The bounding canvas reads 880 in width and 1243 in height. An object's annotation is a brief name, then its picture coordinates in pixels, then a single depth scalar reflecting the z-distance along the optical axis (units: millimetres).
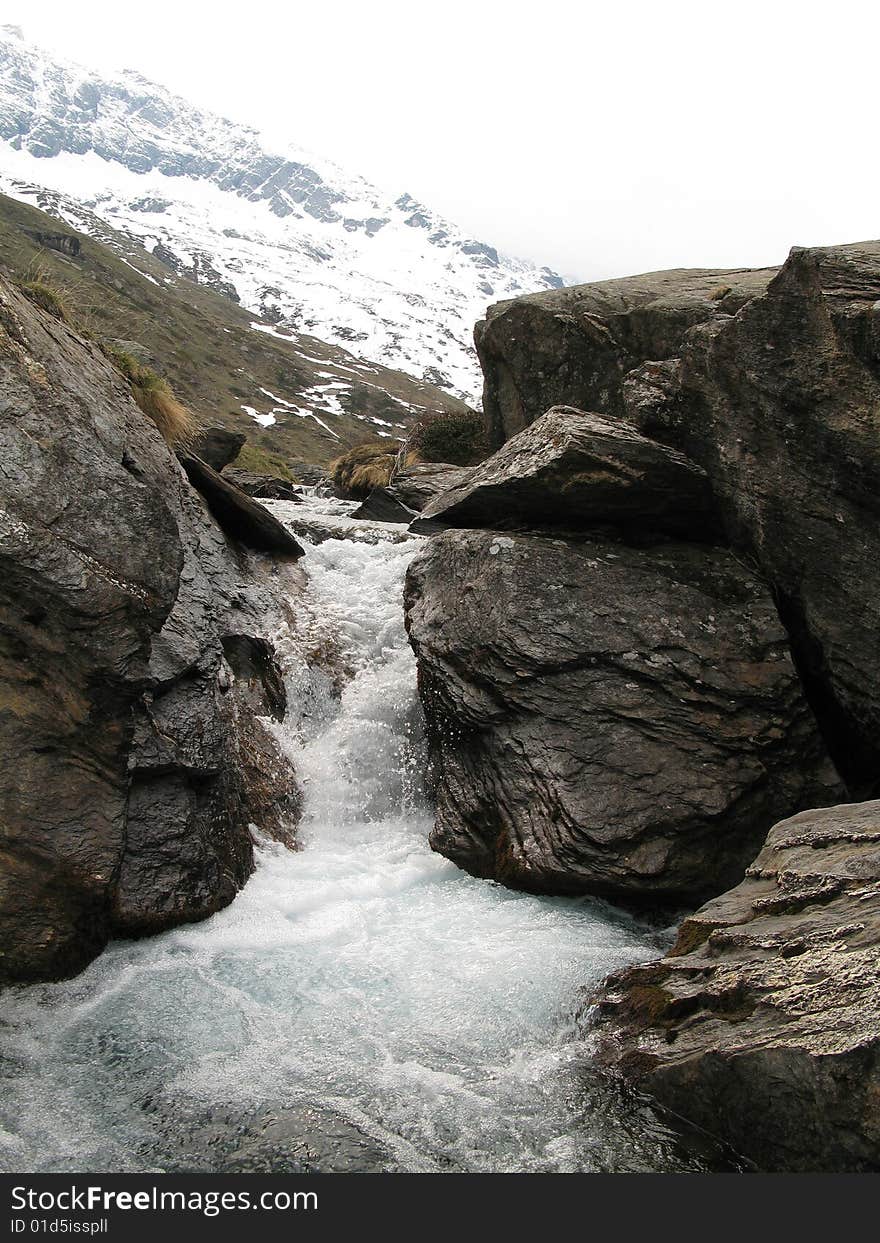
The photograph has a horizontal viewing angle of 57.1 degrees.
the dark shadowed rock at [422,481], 29422
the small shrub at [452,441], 34719
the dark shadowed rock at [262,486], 34625
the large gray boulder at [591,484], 14367
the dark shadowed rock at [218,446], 27016
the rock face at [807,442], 11203
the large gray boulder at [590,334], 17750
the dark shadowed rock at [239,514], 17734
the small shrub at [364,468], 39225
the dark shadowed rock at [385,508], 29172
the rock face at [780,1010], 6086
